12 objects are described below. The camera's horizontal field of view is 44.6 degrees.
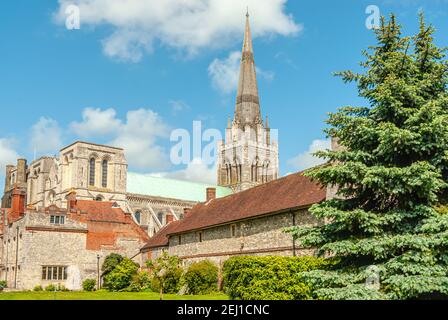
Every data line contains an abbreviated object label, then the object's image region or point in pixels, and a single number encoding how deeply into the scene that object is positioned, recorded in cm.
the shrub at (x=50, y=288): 4204
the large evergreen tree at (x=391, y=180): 1430
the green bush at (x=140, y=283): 3806
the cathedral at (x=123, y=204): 3453
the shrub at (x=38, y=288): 4239
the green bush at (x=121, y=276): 4006
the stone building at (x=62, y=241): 4353
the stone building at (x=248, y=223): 2756
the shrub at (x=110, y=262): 4500
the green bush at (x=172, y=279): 3456
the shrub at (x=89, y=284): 4269
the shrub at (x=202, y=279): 3209
